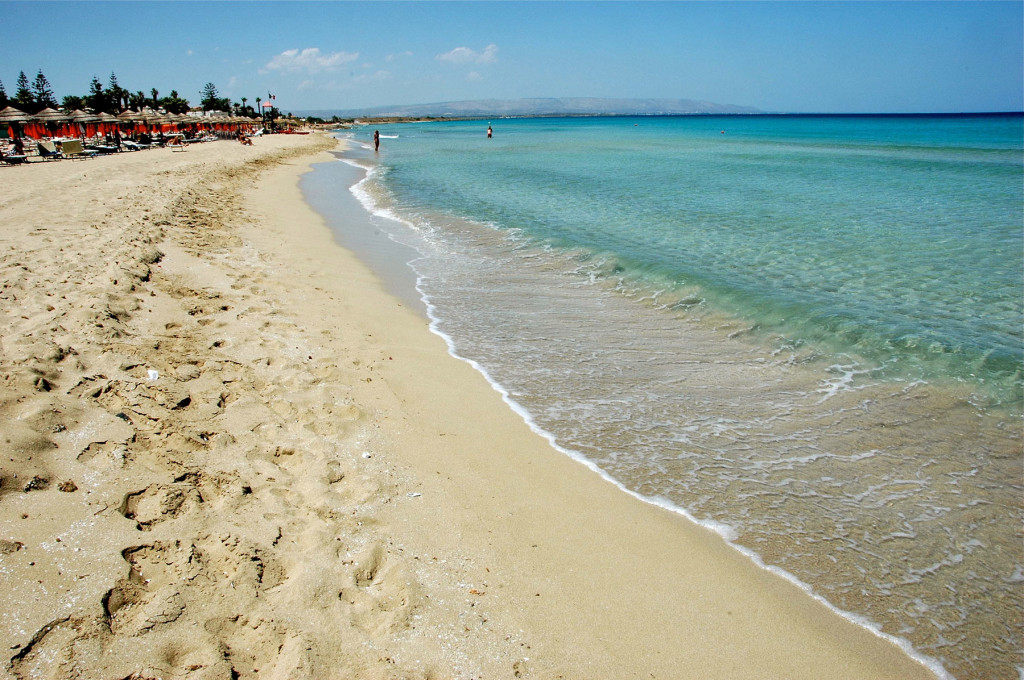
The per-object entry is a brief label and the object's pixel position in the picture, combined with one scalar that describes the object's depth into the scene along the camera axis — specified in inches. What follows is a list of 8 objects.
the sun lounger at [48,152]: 992.2
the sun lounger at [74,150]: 1007.1
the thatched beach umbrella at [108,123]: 1325.0
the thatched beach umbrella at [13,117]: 1091.2
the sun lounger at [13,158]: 898.1
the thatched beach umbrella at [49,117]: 1203.2
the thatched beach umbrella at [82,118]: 1258.4
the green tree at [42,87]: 2912.9
